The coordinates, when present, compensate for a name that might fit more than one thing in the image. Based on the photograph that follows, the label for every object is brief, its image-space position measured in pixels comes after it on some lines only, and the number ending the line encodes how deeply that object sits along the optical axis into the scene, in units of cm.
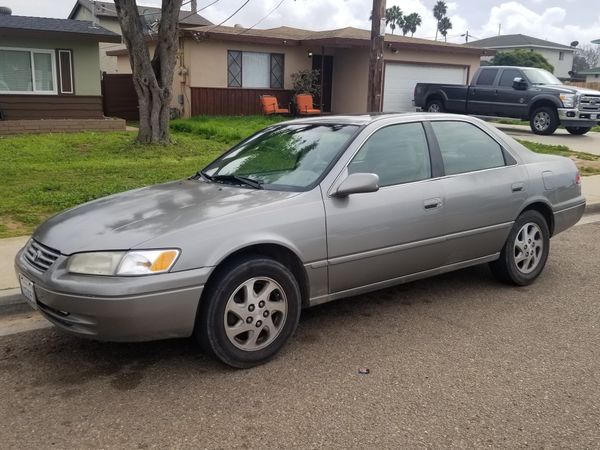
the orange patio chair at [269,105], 2138
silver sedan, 347
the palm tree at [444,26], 8584
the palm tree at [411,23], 7906
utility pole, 1033
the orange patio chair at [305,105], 2173
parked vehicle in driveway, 1788
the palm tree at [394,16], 7718
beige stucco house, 2102
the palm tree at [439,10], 8741
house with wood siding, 1728
